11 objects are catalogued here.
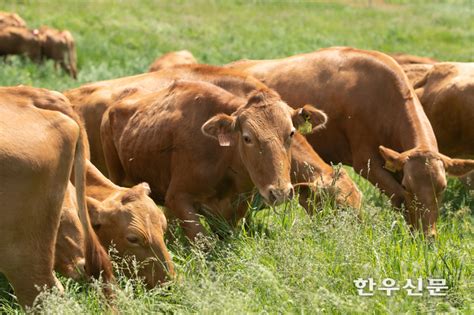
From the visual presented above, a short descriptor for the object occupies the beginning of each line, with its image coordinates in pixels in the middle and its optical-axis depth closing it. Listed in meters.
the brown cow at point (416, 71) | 12.78
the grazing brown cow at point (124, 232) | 7.18
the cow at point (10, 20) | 25.79
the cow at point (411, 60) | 15.87
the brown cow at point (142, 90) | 8.88
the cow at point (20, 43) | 24.61
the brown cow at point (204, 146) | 8.09
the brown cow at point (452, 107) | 11.44
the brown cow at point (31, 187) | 6.26
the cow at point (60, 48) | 23.70
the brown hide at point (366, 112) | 9.45
